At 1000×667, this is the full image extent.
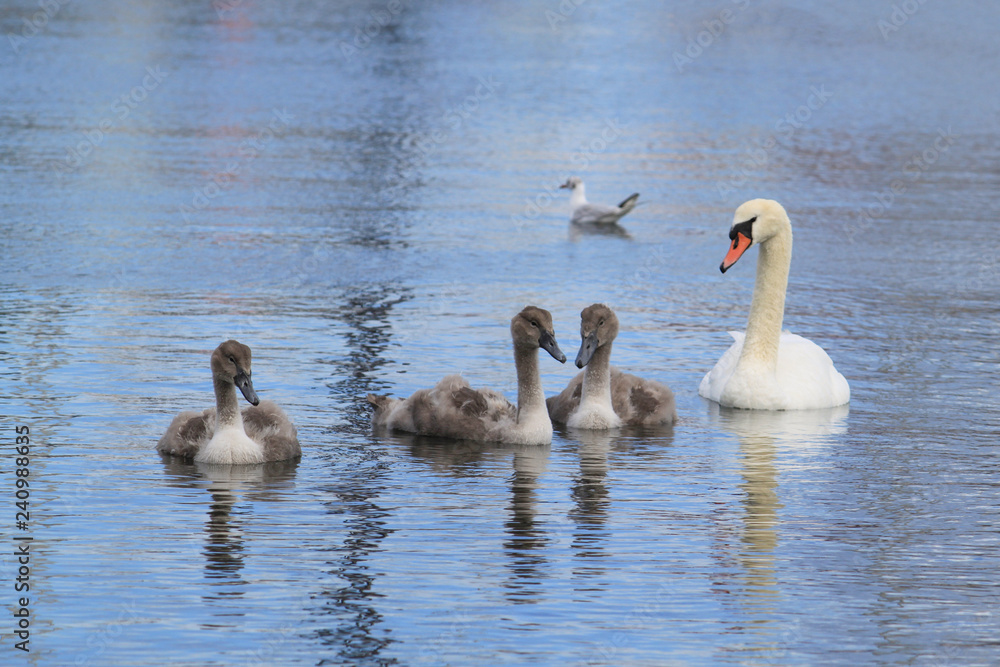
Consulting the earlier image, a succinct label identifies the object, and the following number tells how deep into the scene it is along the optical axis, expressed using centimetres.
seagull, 2341
